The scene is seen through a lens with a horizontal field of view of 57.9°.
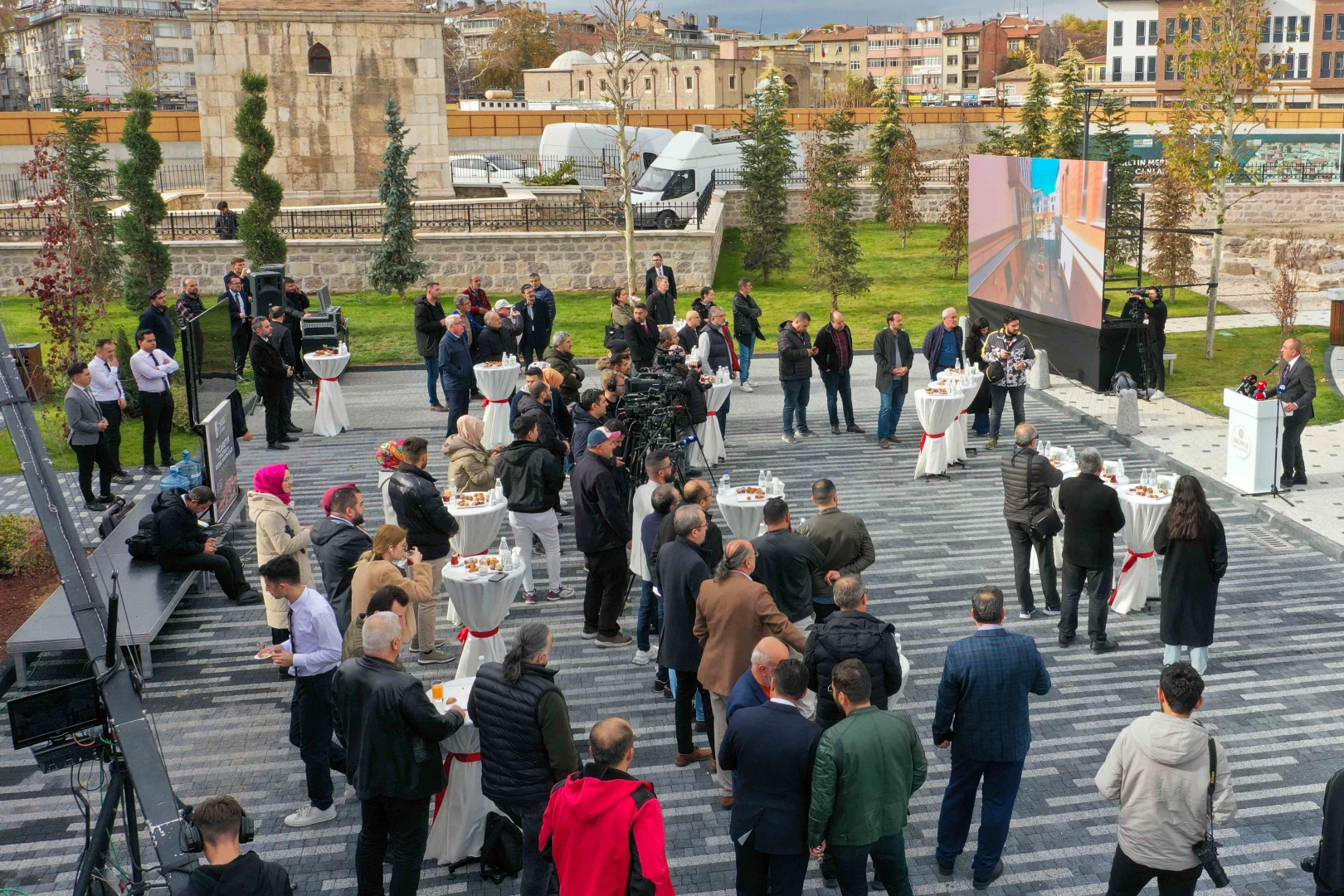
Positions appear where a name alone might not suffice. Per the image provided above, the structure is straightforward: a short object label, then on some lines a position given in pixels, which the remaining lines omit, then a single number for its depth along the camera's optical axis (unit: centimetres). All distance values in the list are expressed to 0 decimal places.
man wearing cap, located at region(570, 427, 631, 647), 843
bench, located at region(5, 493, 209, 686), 827
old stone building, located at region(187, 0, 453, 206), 2964
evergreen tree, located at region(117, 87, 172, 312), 1994
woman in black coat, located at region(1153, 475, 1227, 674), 776
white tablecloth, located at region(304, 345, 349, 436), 1496
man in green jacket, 498
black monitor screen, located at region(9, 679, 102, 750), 490
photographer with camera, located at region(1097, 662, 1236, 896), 497
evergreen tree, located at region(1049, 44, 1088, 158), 3597
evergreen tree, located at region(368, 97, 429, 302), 2436
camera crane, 503
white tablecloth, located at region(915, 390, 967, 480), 1294
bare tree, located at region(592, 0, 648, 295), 2284
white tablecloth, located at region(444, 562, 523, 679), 788
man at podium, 1217
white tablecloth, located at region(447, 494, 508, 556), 959
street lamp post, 1808
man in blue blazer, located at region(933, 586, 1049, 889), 572
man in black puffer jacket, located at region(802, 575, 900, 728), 586
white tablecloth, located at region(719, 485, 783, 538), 977
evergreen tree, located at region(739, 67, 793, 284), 2912
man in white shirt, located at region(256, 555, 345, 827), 631
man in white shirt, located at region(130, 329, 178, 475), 1268
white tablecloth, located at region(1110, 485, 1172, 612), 950
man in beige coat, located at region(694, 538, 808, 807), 628
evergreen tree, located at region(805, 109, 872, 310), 2388
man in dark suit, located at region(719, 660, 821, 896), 498
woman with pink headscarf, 825
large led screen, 1705
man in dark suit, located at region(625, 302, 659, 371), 1475
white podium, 1211
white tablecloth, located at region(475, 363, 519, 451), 1459
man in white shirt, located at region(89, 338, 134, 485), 1224
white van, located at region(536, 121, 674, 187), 3947
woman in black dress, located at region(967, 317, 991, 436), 1430
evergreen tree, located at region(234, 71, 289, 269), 2127
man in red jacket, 455
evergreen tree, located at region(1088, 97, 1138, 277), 2927
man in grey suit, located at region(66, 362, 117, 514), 1159
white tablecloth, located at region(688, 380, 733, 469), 1348
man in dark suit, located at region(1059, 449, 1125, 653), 838
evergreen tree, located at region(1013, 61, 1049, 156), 3675
